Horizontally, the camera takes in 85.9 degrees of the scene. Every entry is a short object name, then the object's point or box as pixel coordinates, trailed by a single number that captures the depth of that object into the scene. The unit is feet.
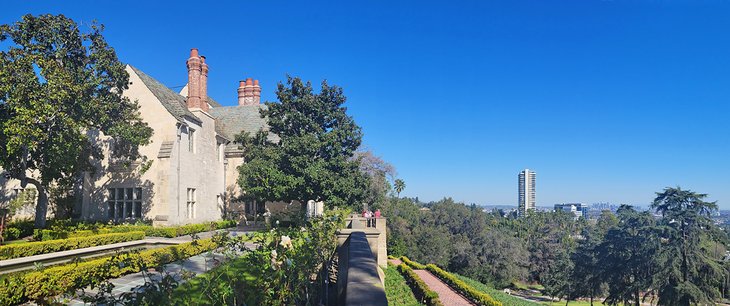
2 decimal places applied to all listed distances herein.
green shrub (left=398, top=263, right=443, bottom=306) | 59.41
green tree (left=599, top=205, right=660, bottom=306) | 101.65
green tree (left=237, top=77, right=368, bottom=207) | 72.13
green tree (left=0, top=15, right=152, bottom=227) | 49.96
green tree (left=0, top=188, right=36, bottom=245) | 71.41
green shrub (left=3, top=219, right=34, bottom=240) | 57.41
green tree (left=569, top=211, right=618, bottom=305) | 121.80
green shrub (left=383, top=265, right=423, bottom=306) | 55.51
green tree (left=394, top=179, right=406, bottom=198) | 268.00
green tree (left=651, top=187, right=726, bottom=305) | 92.73
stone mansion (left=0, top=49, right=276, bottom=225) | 76.59
